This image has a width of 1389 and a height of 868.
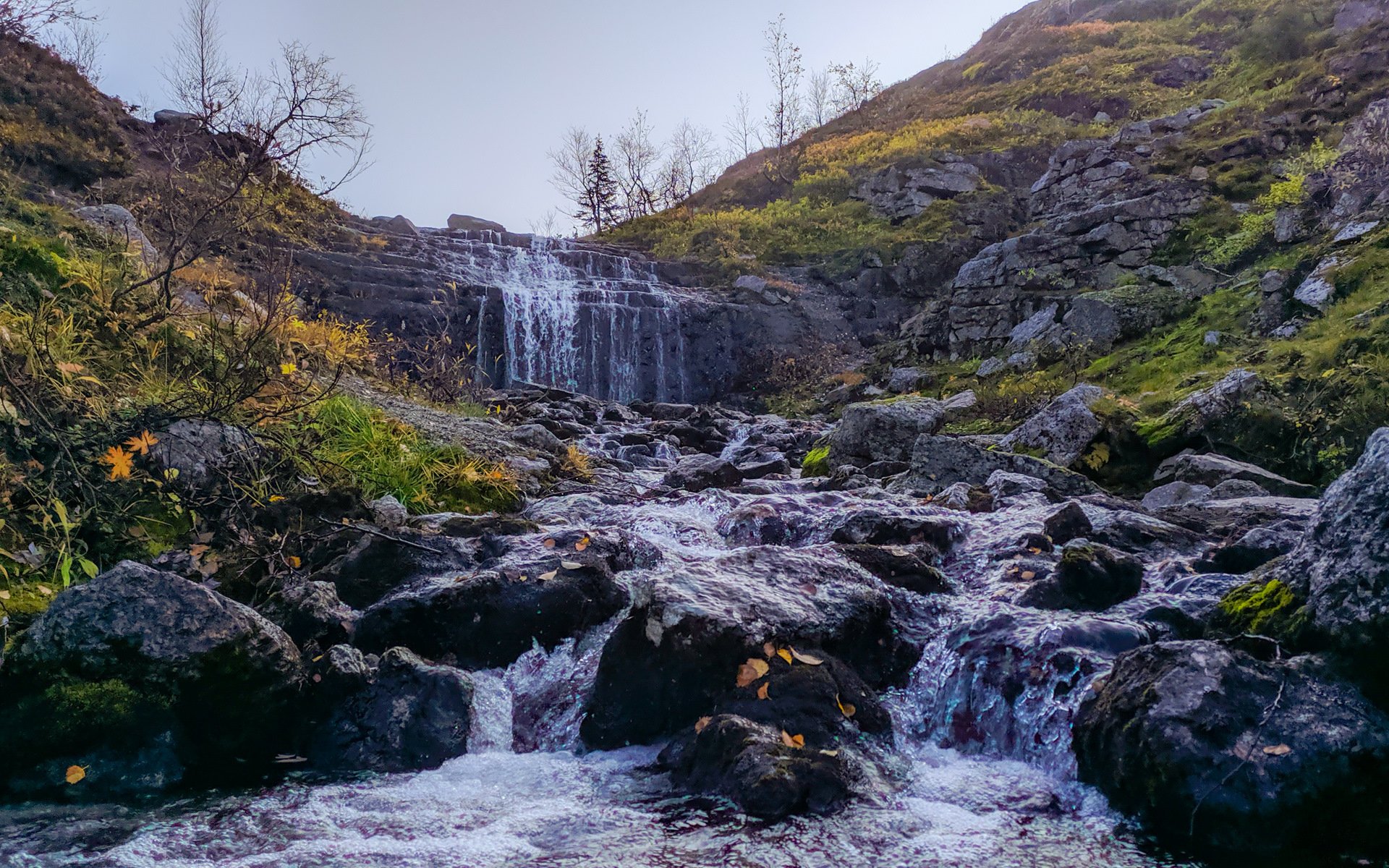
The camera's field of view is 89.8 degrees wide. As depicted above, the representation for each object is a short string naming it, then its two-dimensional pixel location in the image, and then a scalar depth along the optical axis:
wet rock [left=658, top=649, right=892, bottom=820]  2.70
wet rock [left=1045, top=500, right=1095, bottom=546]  5.03
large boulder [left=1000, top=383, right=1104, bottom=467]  7.38
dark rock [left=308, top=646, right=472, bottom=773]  3.18
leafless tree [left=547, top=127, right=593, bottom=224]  39.50
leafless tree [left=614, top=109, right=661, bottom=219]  38.78
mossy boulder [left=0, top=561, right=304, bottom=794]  2.73
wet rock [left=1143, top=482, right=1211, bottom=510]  5.98
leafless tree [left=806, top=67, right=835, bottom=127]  40.28
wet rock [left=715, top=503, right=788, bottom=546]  6.20
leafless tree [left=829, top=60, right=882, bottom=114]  35.53
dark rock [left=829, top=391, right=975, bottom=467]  9.04
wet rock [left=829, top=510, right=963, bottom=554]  5.43
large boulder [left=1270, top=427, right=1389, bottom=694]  2.49
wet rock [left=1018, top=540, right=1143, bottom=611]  4.07
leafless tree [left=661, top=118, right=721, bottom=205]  38.28
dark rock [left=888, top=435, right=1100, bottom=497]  7.02
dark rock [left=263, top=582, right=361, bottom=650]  3.69
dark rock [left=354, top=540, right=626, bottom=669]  3.90
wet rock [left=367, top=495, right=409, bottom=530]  5.07
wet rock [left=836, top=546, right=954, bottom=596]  4.55
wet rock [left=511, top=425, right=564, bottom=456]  8.88
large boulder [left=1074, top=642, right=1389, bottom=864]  2.29
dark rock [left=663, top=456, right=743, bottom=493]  8.12
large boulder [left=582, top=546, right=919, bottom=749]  3.41
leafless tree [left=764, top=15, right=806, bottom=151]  33.44
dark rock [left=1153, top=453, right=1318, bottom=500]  5.82
